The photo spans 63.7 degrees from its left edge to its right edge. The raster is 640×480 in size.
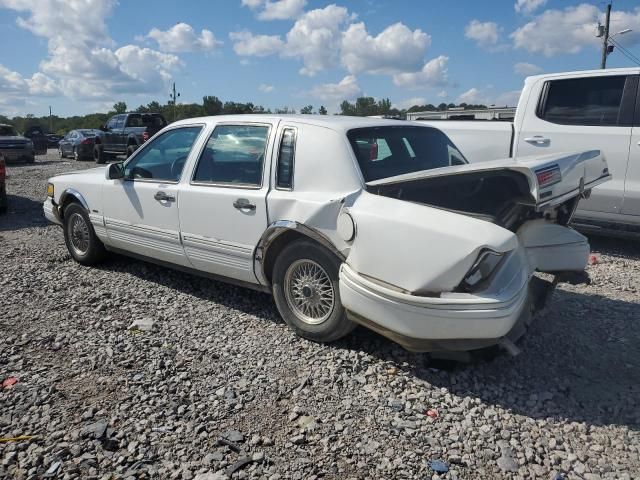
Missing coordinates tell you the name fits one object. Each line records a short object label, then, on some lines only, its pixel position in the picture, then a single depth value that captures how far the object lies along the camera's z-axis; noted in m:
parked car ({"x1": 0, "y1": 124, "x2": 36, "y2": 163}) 19.28
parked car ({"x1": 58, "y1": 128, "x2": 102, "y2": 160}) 22.14
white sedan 2.80
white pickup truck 5.67
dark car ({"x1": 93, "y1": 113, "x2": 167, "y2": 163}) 18.94
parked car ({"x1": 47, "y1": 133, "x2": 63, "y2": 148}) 42.74
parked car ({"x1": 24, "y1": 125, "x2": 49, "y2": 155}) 26.34
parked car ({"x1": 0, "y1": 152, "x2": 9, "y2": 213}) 9.24
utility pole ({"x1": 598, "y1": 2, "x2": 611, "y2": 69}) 24.12
